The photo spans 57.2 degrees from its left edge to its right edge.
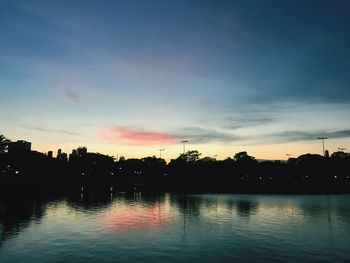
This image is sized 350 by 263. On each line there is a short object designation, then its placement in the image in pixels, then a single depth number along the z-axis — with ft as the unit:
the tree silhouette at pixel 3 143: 298.29
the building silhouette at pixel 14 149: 365.81
